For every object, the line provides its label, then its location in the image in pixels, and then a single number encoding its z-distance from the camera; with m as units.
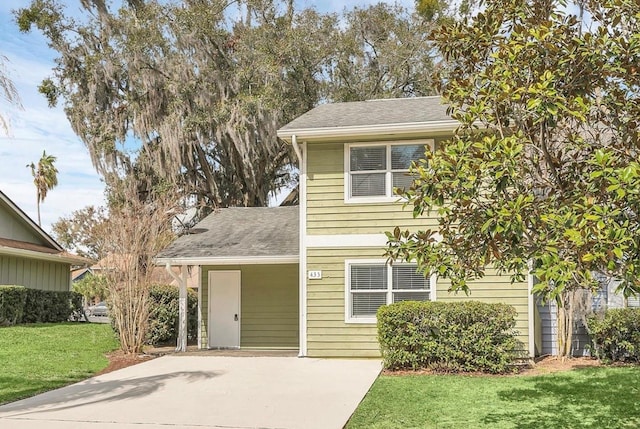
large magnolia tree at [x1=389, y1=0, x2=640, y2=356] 4.54
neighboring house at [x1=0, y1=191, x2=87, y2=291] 20.39
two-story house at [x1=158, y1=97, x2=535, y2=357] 12.76
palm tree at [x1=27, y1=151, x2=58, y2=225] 46.38
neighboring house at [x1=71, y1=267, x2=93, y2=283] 55.53
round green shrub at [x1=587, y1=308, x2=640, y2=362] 11.49
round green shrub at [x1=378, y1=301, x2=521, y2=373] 10.92
